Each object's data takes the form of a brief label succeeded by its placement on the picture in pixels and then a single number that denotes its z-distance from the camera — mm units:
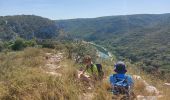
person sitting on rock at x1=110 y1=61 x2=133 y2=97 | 1812
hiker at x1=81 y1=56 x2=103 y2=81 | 2671
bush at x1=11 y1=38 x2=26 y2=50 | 12242
